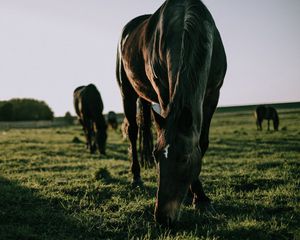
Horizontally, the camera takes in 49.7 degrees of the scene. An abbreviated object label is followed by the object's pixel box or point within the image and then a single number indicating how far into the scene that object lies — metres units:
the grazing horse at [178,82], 2.74
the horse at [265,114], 28.27
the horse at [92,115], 14.10
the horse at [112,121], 34.69
